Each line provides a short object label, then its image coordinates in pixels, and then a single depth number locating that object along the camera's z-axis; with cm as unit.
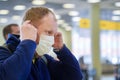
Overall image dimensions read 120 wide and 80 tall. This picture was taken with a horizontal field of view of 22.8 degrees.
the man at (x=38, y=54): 146
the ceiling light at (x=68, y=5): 1003
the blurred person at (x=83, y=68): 921
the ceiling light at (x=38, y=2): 708
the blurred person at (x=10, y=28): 333
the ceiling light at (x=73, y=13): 1127
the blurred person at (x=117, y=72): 1106
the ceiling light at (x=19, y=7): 575
